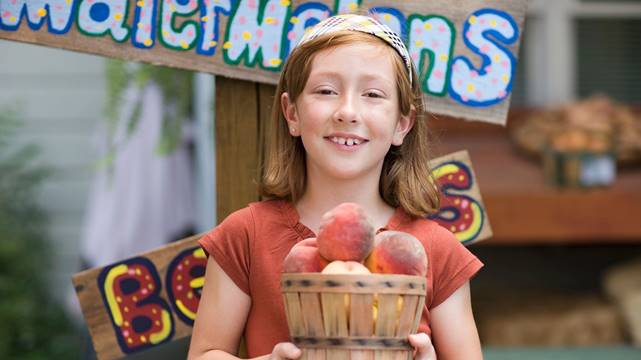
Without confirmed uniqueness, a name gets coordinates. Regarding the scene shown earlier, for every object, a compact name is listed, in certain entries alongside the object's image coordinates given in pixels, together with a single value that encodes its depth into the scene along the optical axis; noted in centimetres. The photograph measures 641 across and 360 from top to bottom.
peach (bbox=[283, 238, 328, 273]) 203
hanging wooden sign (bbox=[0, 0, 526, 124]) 271
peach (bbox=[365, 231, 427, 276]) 203
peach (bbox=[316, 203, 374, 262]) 201
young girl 229
